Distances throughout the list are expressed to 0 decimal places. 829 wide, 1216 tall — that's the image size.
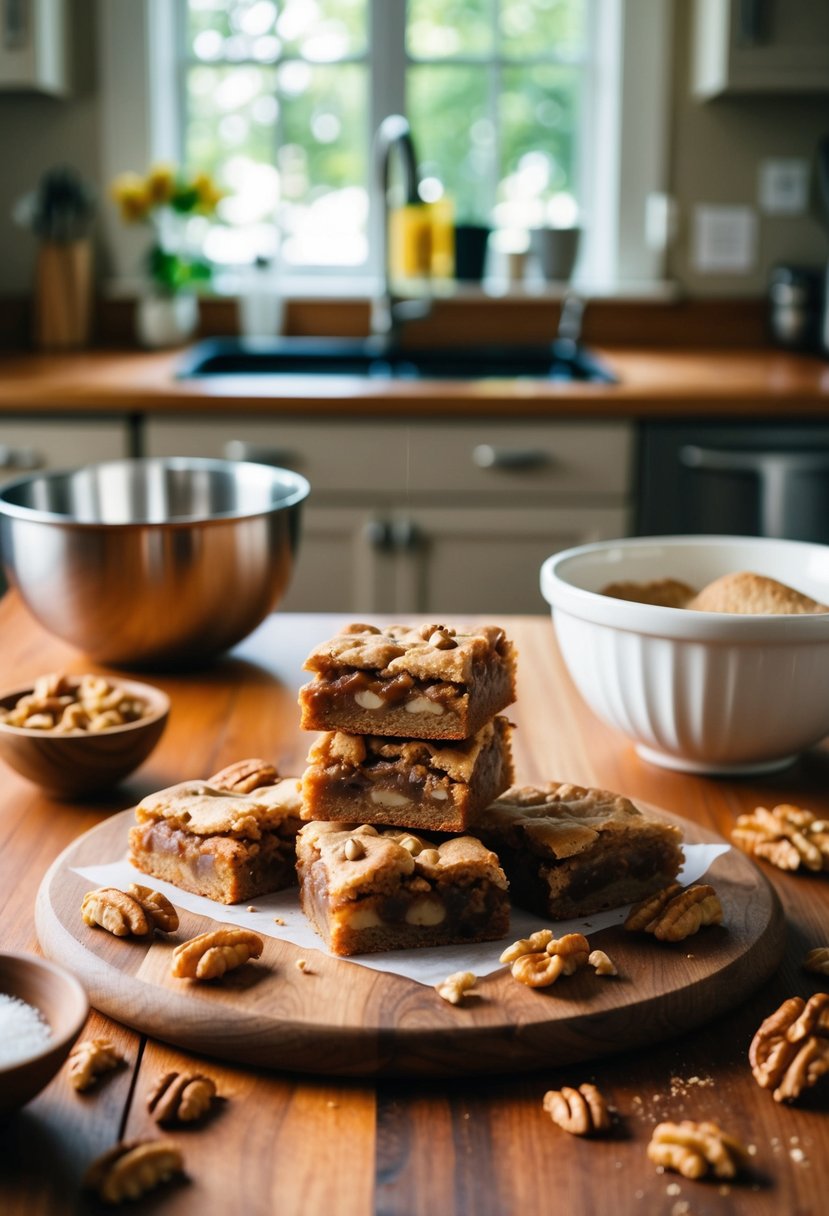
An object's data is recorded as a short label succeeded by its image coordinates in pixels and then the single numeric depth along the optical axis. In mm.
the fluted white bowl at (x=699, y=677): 1130
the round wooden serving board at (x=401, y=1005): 762
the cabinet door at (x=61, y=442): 2777
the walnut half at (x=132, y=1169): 643
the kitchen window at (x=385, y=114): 3586
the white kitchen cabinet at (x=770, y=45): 3061
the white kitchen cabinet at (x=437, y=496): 2770
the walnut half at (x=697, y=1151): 665
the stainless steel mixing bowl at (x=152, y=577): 1421
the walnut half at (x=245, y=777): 1045
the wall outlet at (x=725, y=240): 3596
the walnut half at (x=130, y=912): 875
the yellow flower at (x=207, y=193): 3361
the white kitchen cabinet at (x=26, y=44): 3100
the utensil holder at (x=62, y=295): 3471
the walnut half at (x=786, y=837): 1032
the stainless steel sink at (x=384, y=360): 3441
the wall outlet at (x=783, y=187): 3553
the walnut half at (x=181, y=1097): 707
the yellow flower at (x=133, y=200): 3375
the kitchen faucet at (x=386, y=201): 3002
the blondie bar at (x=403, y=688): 933
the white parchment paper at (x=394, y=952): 848
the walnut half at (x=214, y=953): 817
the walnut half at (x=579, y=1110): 705
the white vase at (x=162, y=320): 3443
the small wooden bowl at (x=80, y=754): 1104
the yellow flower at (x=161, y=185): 3361
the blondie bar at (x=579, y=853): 912
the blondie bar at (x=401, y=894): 852
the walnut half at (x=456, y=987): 799
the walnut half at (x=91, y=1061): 736
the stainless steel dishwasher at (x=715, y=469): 2705
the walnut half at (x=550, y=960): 816
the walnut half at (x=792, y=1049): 735
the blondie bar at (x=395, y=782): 929
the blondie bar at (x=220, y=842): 930
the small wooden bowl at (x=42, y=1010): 650
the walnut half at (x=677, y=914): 877
